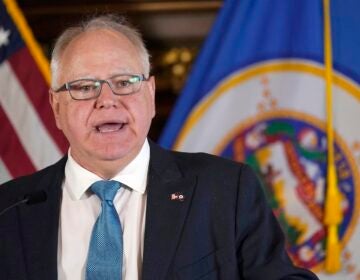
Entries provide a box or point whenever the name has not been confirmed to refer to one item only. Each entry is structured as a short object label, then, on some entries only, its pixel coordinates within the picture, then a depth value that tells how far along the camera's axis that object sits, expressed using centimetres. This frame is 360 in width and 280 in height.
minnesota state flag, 538
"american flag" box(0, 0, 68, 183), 559
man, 322
